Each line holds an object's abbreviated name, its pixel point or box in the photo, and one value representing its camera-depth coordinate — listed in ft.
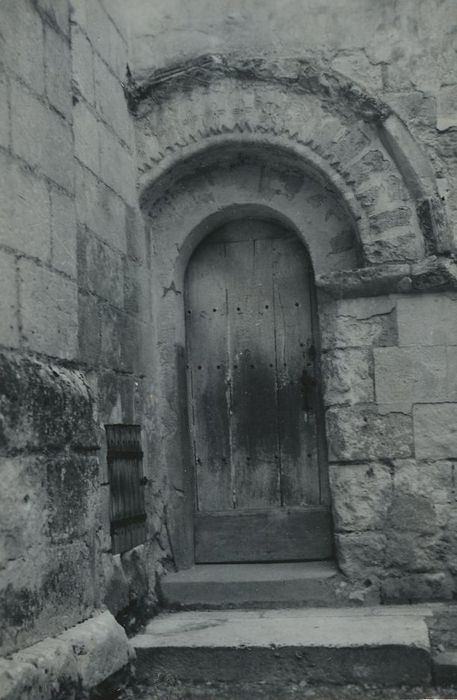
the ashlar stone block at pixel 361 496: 14.48
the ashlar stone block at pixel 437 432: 14.33
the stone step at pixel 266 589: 14.49
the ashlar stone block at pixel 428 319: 14.52
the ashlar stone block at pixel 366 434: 14.49
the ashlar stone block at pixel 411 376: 14.46
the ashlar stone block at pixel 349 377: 14.75
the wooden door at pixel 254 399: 15.90
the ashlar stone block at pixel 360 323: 14.78
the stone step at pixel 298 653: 11.77
